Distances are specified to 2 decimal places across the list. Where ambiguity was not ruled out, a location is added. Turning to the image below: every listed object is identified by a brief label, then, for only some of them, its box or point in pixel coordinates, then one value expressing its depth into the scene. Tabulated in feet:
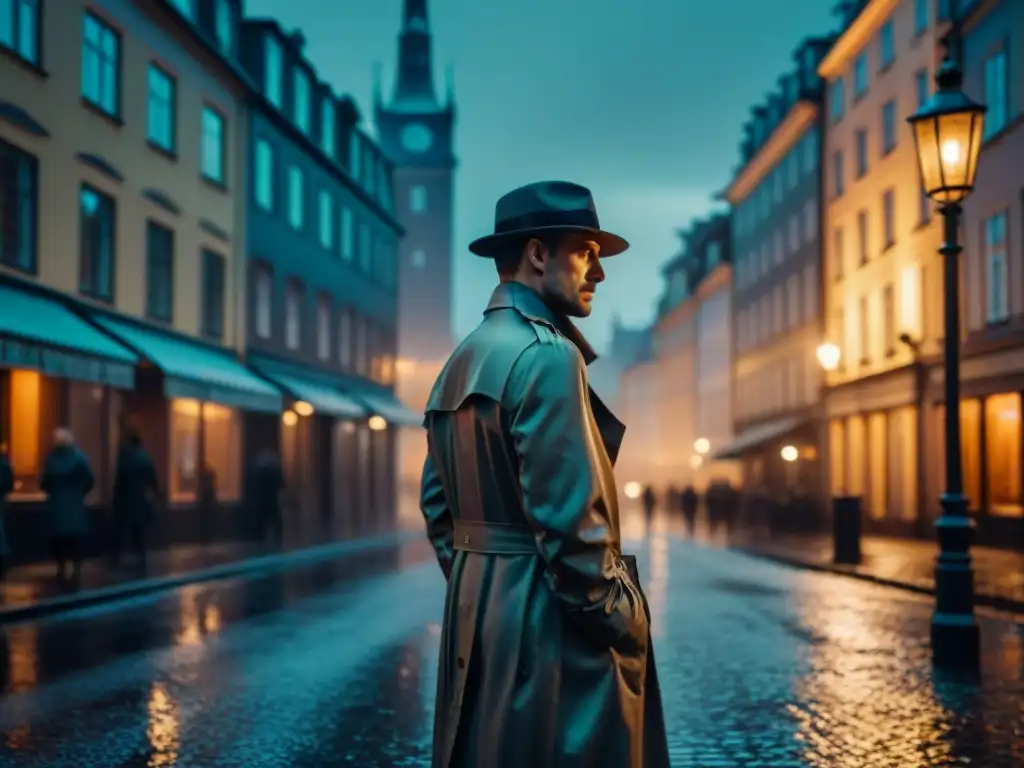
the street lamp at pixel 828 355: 80.23
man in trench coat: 9.54
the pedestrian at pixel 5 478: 48.32
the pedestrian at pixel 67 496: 52.34
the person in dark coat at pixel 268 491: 83.10
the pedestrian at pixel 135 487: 62.44
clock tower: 272.92
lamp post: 31.83
